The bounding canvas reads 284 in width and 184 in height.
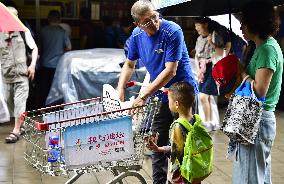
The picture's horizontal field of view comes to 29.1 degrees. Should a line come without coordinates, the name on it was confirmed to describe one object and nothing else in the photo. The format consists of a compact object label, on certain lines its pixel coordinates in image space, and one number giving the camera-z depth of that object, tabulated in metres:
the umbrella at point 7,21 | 4.13
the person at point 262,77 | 3.90
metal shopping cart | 4.25
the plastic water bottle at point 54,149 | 4.32
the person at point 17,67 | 8.19
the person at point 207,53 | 8.66
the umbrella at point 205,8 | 4.84
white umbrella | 7.27
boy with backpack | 4.17
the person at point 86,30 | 11.48
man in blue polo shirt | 4.84
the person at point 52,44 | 10.57
